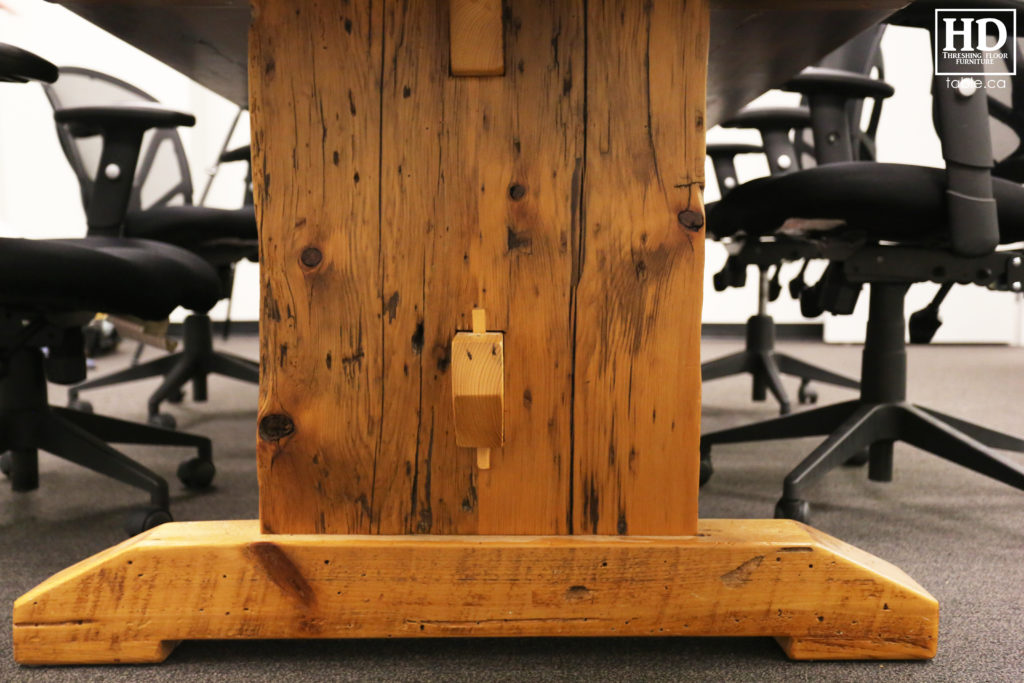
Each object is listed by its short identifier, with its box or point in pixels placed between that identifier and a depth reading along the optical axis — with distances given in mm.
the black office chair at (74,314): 1054
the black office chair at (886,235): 1140
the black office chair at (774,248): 1808
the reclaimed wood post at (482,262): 850
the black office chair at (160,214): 1431
